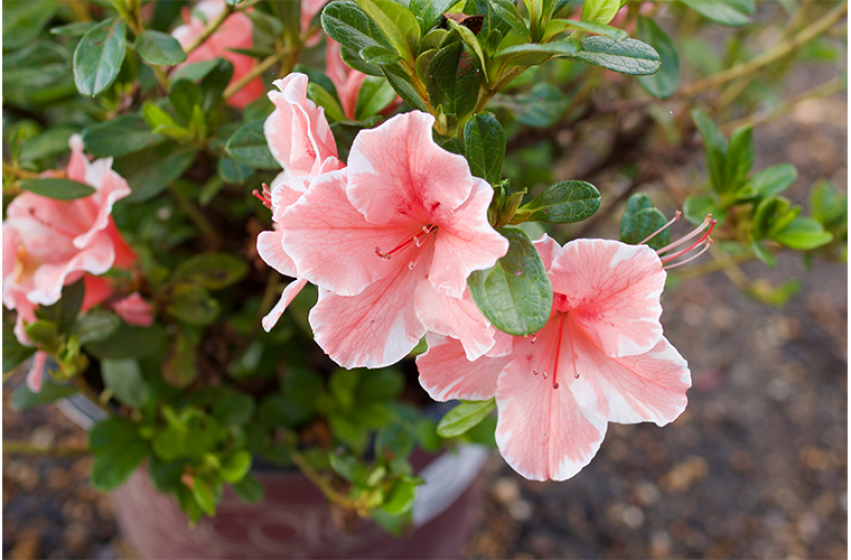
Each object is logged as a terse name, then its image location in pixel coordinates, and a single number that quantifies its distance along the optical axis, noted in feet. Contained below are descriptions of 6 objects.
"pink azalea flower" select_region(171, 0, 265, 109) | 2.44
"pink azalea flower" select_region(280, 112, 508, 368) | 1.34
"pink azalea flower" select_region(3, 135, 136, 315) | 2.07
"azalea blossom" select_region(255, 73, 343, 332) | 1.40
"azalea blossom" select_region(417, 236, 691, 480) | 1.47
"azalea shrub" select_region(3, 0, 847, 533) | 1.44
